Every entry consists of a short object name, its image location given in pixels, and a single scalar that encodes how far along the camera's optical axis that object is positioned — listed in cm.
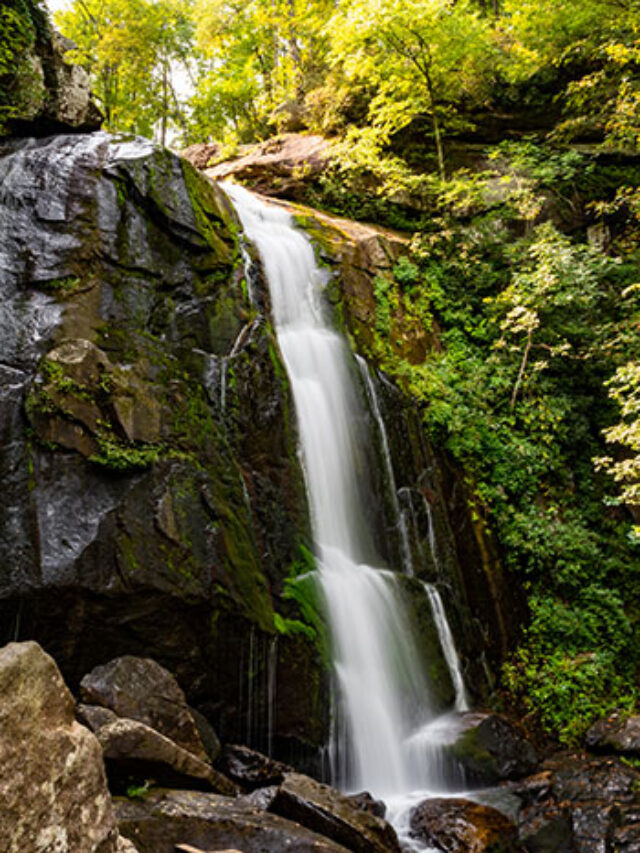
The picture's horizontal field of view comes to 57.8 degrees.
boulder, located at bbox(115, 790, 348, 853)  334
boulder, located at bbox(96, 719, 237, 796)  382
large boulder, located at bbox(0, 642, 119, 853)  180
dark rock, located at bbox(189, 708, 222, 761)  500
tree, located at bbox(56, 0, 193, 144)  1964
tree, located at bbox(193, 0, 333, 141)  1819
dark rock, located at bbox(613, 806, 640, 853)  477
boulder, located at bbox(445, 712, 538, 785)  641
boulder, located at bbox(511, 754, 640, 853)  499
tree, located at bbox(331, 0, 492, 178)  1234
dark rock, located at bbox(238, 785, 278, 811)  422
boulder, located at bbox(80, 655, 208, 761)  446
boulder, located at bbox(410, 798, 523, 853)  499
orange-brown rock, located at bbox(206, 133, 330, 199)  1459
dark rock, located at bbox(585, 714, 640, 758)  688
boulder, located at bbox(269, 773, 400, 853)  401
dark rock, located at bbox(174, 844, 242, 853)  311
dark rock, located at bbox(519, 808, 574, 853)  502
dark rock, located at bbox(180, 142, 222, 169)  1673
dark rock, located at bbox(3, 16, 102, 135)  914
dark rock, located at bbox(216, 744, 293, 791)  489
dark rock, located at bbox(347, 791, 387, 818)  483
